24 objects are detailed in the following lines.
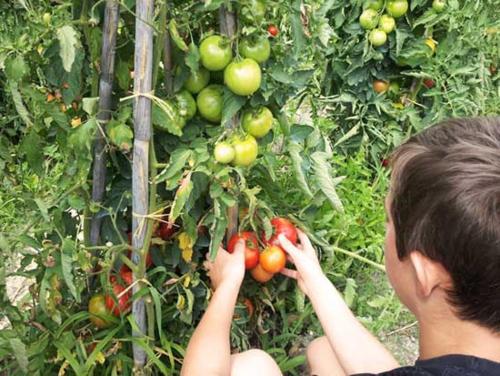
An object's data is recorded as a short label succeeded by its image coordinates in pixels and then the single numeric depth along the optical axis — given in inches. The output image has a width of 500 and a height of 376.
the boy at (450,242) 40.8
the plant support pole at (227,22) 54.9
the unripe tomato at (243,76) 54.2
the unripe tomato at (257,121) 58.8
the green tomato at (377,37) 103.0
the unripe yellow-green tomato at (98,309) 64.9
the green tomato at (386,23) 103.1
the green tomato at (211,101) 58.3
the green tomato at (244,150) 56.7
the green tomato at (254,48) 55.9
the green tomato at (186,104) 57.5
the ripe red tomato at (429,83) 111.5
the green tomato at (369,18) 103.1
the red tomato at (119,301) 64.1
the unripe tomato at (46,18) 54.6
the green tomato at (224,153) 55.6
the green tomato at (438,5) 100.6
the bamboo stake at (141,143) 50.5
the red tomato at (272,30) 59.6
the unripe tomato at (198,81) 58.0
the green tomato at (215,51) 54.6
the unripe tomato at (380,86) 110.3
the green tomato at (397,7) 101.0
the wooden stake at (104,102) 52.9
